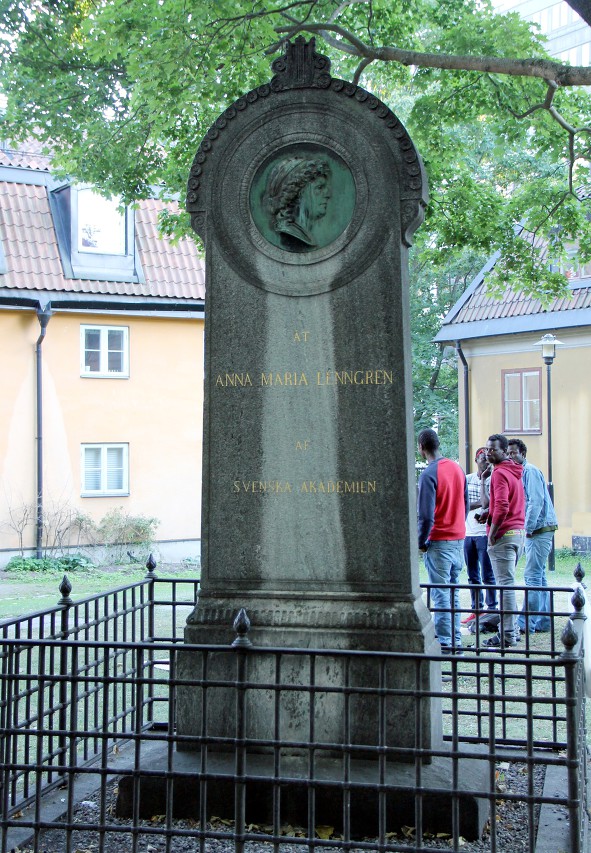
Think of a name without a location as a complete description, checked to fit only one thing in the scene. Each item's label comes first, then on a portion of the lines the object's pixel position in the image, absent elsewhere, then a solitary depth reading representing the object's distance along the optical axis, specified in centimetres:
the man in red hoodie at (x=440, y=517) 970
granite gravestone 548
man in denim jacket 1112
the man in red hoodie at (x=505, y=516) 1048
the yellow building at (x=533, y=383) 2427
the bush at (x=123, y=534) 2244
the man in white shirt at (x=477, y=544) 1176
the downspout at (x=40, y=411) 2186
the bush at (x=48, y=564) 2078
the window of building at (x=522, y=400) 2579
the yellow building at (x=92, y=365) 2205
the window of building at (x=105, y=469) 2320
